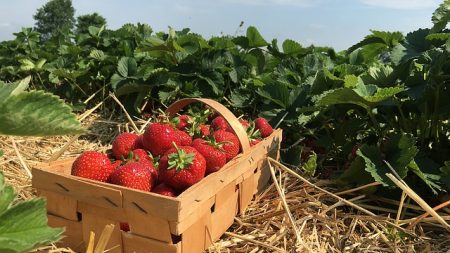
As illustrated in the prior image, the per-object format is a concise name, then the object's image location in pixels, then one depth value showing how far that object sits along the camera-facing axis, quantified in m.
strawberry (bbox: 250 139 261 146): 0.41
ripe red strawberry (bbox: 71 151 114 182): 0.31
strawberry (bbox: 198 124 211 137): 0.39
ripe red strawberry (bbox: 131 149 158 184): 0.32
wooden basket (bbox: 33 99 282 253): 0.27
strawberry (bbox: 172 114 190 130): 0.40
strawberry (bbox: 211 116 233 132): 0.40
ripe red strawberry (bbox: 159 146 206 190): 0.30
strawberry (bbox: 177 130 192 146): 0.36
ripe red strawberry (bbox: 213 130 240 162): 0.36
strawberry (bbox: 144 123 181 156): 0.35
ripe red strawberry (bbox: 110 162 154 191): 0.29
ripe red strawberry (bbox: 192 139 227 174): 0.34
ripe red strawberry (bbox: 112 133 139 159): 0.36
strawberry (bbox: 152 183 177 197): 0.30
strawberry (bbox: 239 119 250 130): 0.43
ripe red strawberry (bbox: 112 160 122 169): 0.33
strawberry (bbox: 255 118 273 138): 0.44
